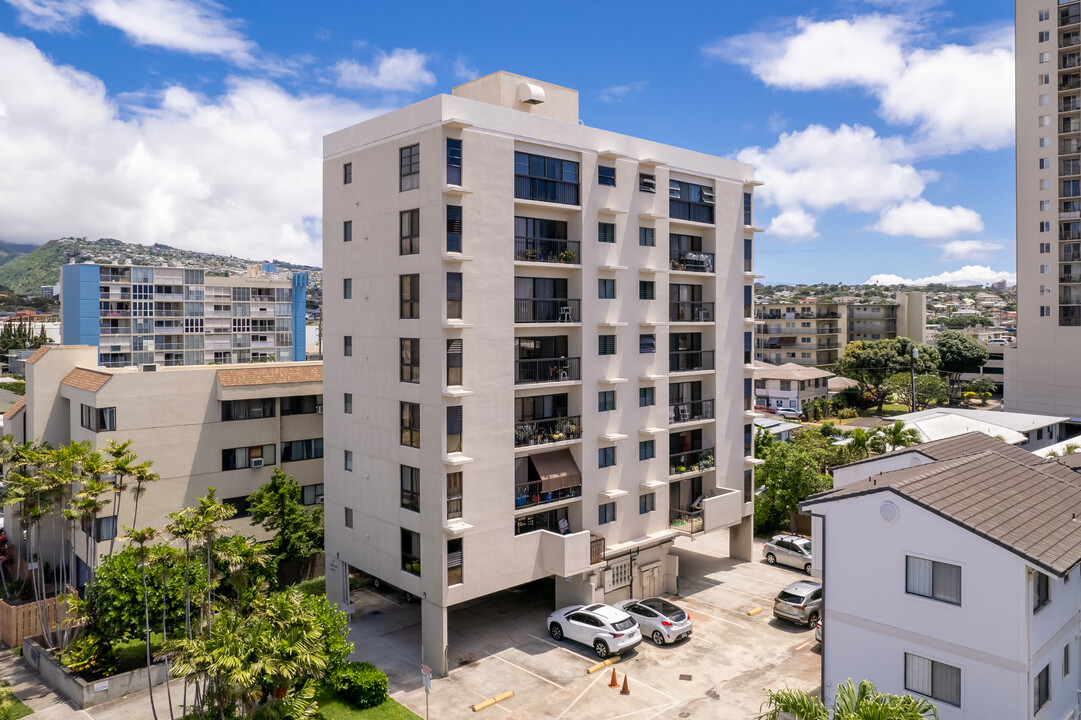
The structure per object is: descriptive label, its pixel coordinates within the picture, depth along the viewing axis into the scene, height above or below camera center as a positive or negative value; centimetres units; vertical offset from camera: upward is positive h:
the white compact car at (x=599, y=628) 2758 -1096
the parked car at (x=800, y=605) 3030 -1089
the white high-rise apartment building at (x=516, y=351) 2708 -9
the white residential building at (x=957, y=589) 1795 -649
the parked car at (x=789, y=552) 3722 -1074
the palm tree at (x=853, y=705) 1393 -724
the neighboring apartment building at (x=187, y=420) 3397 -346
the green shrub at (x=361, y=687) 2381 -1116
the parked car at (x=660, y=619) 2881 -1101
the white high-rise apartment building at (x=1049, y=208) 6253 +1220
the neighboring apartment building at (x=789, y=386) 9175 -501
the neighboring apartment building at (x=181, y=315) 9712 +531
